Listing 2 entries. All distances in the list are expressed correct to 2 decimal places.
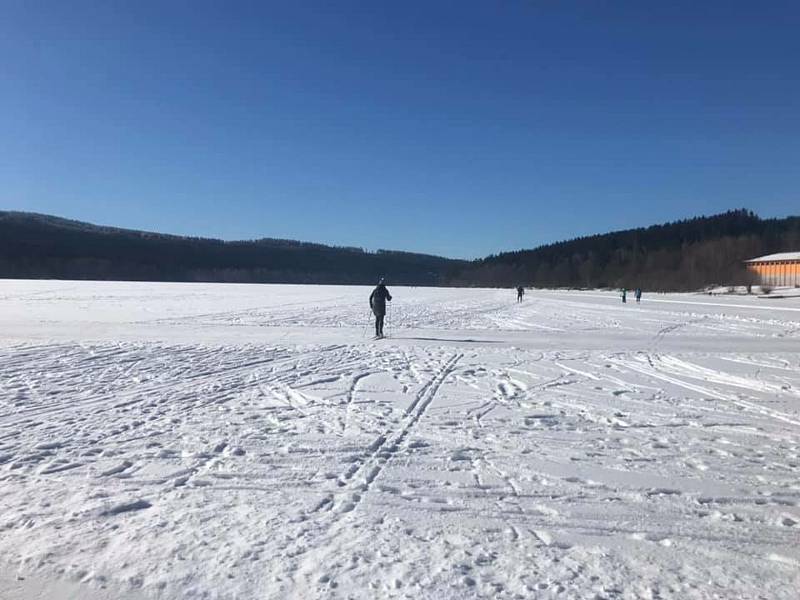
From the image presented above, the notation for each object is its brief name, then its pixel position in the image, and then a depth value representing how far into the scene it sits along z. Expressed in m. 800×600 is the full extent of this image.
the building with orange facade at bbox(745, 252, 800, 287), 74.50
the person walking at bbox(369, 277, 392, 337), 18.06
